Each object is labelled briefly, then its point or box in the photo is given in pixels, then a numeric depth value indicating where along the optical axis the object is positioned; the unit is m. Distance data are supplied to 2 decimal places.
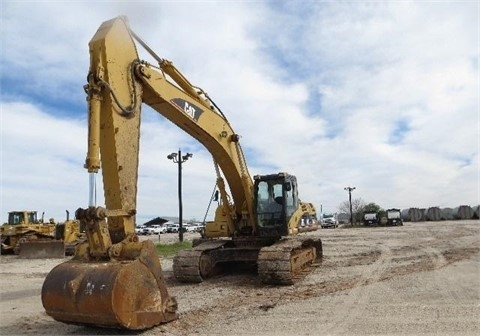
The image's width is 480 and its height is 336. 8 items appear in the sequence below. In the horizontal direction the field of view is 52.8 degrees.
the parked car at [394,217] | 50.58
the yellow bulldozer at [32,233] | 22.83
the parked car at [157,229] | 62.28
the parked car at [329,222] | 59.06
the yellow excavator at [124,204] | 6.29
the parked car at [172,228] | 66.14
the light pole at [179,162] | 34.38
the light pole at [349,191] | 77.00
